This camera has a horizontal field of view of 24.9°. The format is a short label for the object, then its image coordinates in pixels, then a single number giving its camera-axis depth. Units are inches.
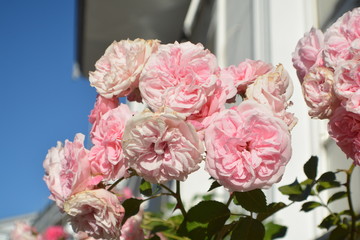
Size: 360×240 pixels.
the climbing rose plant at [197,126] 26.3
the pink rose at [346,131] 28.5
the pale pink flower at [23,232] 114.1
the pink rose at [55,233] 137.6
